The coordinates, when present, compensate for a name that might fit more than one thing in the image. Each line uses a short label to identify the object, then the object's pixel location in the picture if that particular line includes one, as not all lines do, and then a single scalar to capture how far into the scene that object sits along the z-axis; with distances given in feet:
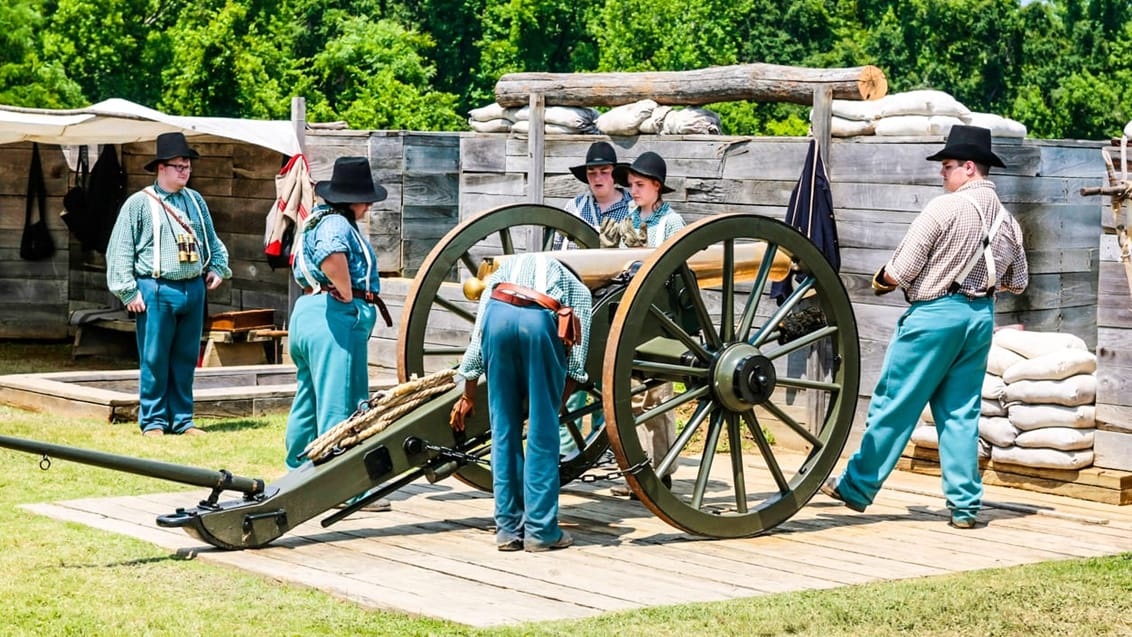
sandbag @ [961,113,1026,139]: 61.64
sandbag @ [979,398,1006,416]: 55.65
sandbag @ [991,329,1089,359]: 55.45
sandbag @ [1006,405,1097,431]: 53.92
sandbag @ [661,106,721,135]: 69.19
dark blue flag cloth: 61.48
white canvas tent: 80.46
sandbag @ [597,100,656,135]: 70.56
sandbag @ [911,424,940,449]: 58.14
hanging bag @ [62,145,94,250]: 101.46
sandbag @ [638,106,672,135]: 70.41
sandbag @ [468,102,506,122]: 78.78
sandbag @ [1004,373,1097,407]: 53.87
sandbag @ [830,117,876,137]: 62.24
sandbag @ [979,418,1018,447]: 55.40
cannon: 42.61
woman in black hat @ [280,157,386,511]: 47.74
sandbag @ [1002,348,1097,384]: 54.18
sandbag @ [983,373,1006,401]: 55.50
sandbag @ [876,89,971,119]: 60.52
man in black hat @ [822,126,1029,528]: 47.56
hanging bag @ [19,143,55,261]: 105.11
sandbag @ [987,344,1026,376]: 55.70
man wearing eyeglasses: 65.08
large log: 63.31
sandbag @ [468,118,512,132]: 78.38
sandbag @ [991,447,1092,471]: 54.08
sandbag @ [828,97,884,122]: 62.14
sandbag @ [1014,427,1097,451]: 53.92
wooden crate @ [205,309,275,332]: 90.04
